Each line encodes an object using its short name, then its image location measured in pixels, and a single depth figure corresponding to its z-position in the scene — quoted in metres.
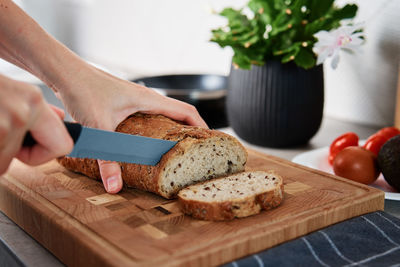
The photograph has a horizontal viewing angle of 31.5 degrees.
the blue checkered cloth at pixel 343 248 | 0.63
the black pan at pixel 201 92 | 1.08
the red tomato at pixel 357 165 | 0.79
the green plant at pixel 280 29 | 0.90
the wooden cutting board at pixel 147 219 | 0.62
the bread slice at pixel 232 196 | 0.67
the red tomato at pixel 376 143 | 0.85
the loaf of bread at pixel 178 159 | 0.73
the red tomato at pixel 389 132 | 0.85
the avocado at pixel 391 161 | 0.75
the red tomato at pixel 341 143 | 0.86
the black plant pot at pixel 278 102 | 0.93
